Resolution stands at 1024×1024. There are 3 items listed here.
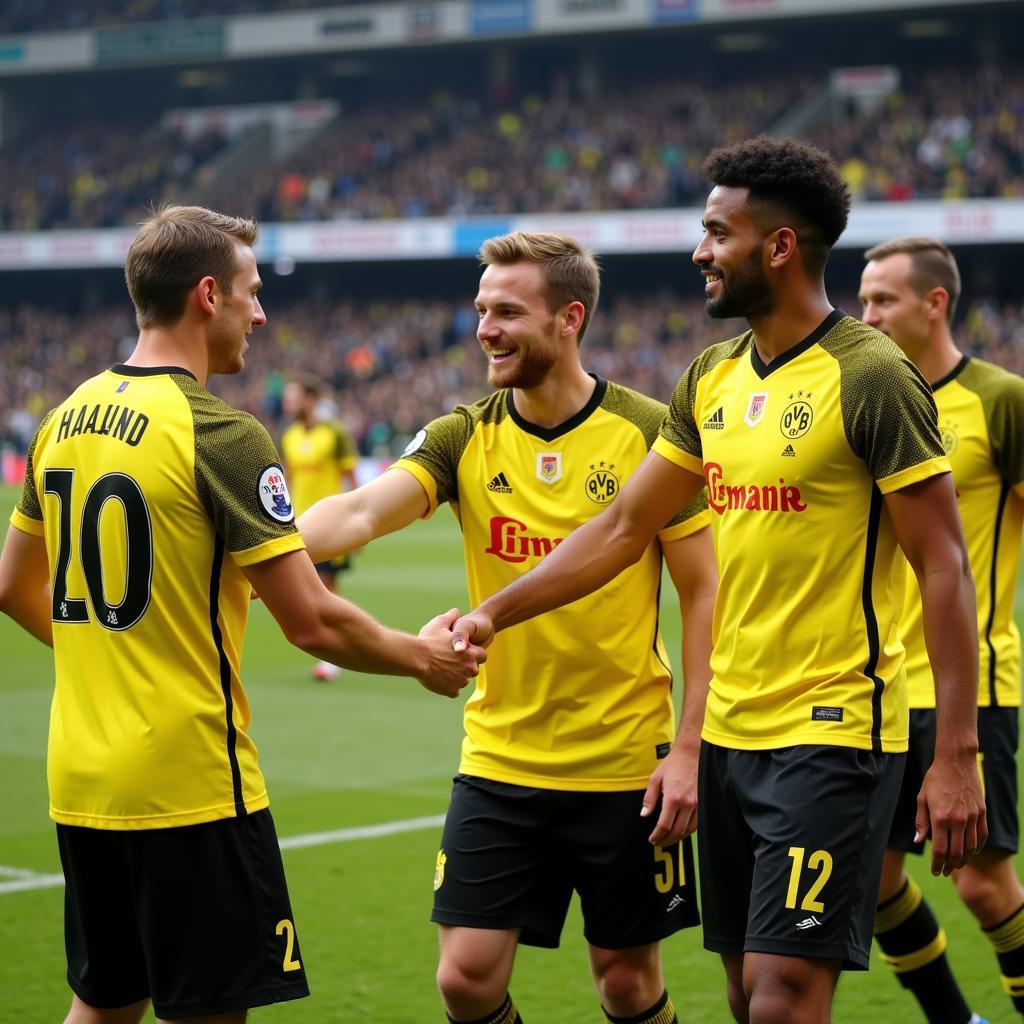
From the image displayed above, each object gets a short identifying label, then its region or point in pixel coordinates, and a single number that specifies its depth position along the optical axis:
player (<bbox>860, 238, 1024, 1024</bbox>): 5.05
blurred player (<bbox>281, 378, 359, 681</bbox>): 14.55
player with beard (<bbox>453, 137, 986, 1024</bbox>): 3.61
